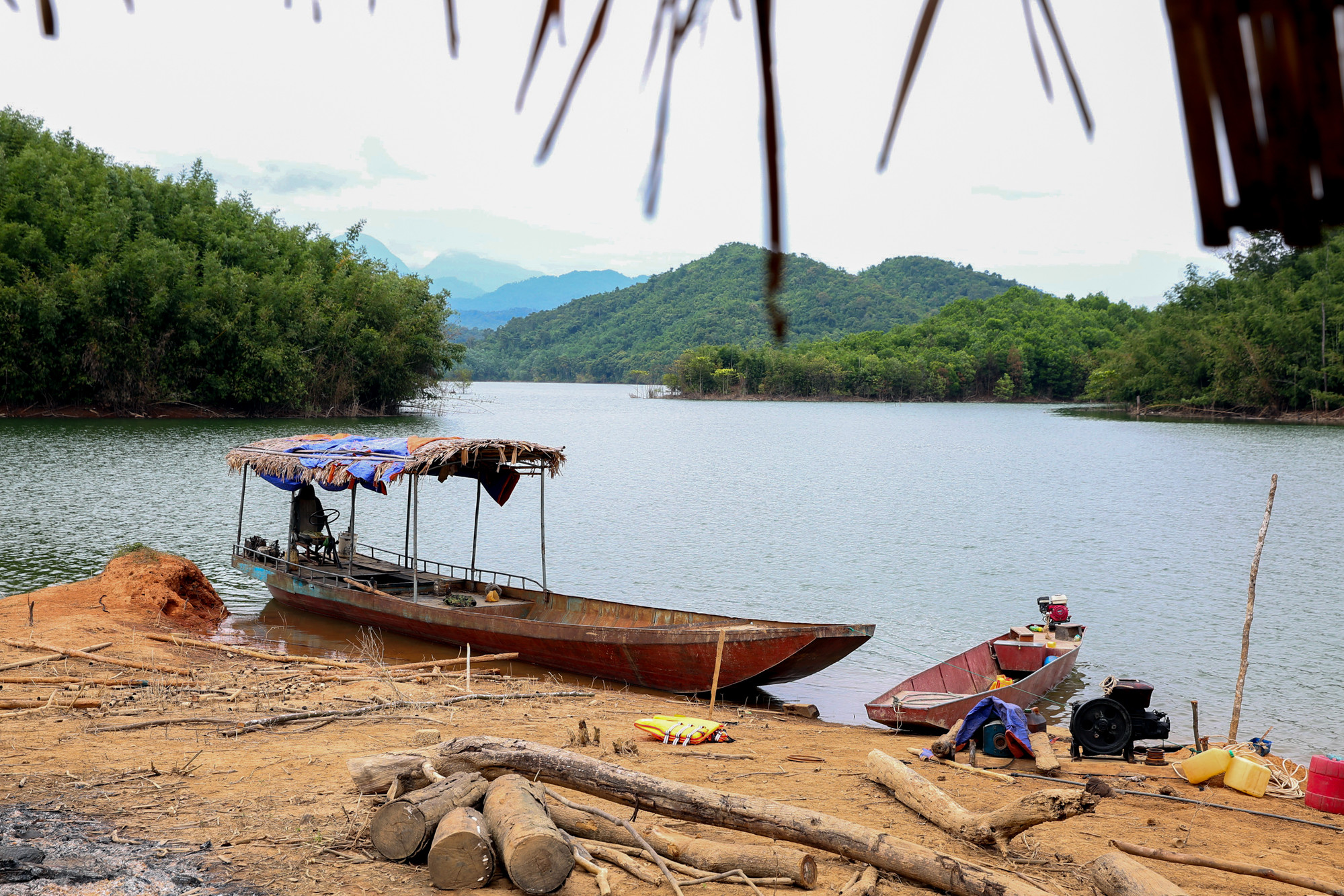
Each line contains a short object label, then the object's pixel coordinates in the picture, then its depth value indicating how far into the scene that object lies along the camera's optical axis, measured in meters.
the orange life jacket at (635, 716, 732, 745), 7.72
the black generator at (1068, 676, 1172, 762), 7.70
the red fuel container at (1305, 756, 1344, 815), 6.47
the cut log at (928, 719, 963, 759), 7.64
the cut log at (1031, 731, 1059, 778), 7.17
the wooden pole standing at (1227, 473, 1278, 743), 8.35
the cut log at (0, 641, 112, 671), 8.37
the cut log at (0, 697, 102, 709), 7.18
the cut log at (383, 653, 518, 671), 10.01
